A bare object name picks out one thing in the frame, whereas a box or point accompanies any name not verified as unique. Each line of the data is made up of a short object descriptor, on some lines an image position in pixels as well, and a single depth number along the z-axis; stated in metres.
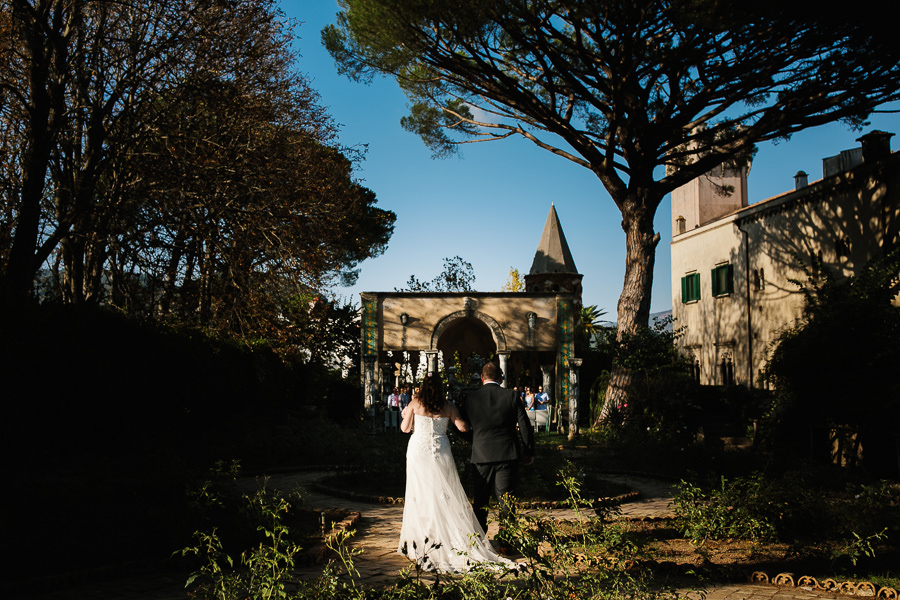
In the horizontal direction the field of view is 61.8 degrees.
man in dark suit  6.74
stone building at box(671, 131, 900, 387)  20.23
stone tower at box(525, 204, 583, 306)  52.66
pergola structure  25.95
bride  6.09
